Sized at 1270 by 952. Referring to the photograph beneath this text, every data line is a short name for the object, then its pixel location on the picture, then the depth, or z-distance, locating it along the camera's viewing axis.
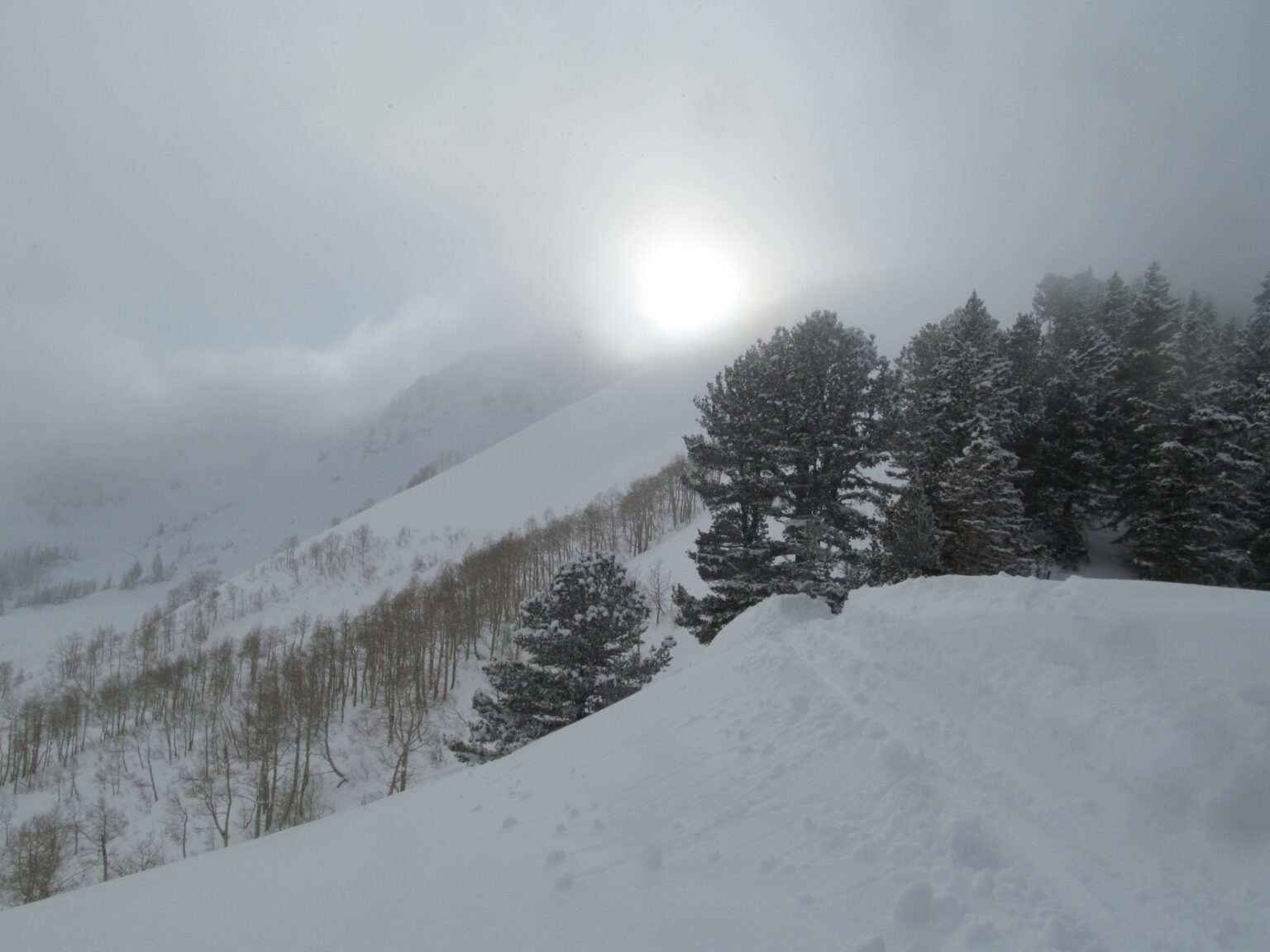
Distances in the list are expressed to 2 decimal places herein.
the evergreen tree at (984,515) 17.48
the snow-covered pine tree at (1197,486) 18.83
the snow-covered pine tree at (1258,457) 19.12
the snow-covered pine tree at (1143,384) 21.53
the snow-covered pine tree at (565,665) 16.16
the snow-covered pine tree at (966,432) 17.88
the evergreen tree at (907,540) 15.93
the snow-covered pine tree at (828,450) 14.99
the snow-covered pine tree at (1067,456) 23.47
